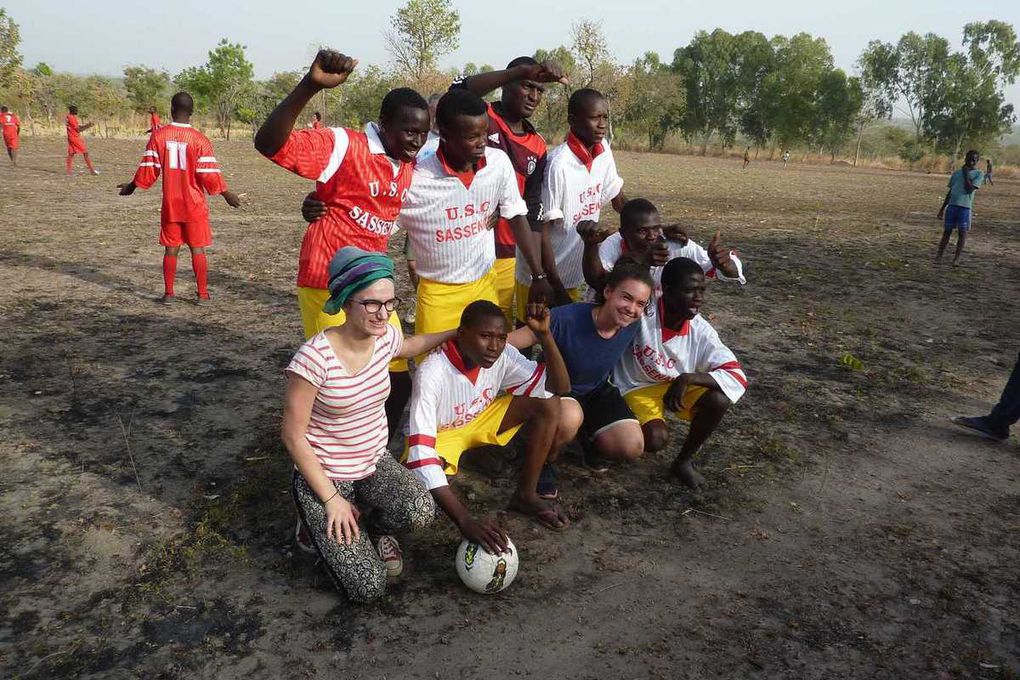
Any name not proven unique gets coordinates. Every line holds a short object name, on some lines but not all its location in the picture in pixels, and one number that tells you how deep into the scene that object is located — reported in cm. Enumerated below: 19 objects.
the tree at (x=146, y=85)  5813
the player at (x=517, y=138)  470
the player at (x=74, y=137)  1848
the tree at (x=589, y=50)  5281
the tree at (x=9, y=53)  3788
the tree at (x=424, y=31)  4678
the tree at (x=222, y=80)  5066
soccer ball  318
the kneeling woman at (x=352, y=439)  300
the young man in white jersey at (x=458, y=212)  375
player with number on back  726
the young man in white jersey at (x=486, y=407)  331
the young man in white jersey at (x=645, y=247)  429
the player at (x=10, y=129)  1983
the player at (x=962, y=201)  1105
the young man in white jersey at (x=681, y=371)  412
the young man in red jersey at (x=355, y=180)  350
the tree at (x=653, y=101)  6481
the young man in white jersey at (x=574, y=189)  471
